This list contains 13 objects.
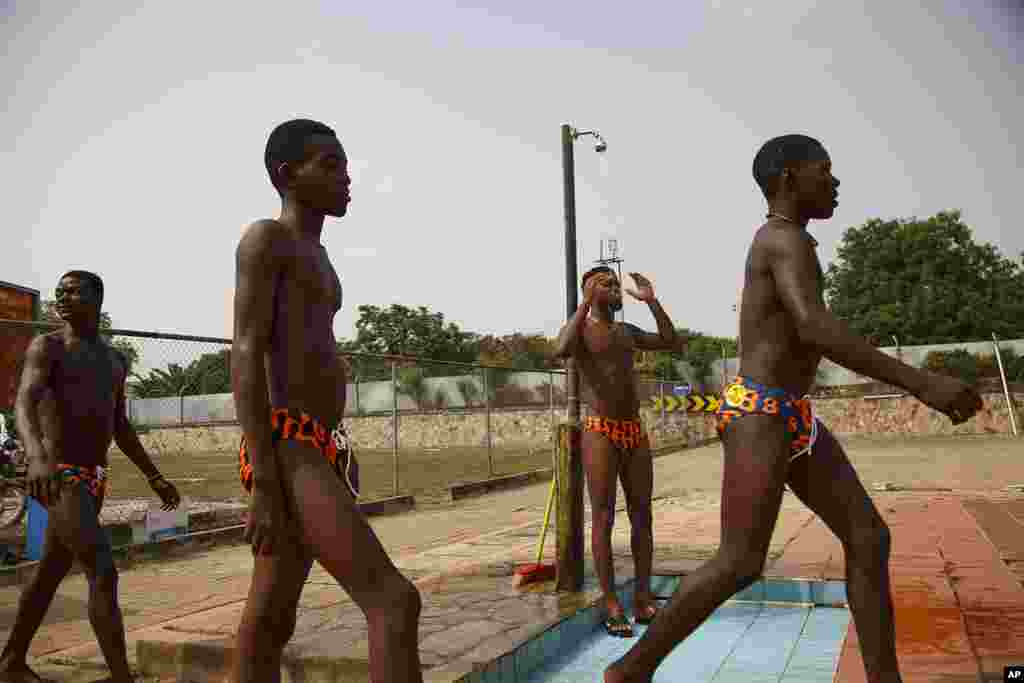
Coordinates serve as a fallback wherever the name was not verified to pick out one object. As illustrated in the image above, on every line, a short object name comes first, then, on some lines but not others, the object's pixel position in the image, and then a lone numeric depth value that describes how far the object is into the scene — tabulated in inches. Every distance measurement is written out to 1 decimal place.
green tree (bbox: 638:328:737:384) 1349.7
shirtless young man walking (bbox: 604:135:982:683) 113.4
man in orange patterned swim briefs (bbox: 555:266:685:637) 196.4
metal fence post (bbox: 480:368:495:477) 640.4
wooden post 220.7
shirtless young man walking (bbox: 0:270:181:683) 144.8
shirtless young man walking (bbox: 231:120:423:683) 90.4
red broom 229.8
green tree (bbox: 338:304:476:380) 2504.9
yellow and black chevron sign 1093.8
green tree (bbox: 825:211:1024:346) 1851.6
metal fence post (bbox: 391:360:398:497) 507.5
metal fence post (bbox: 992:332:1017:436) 1051.3
